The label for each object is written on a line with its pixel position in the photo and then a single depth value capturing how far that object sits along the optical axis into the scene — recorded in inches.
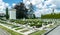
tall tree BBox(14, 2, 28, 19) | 1227.8
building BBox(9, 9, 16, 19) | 882.8
